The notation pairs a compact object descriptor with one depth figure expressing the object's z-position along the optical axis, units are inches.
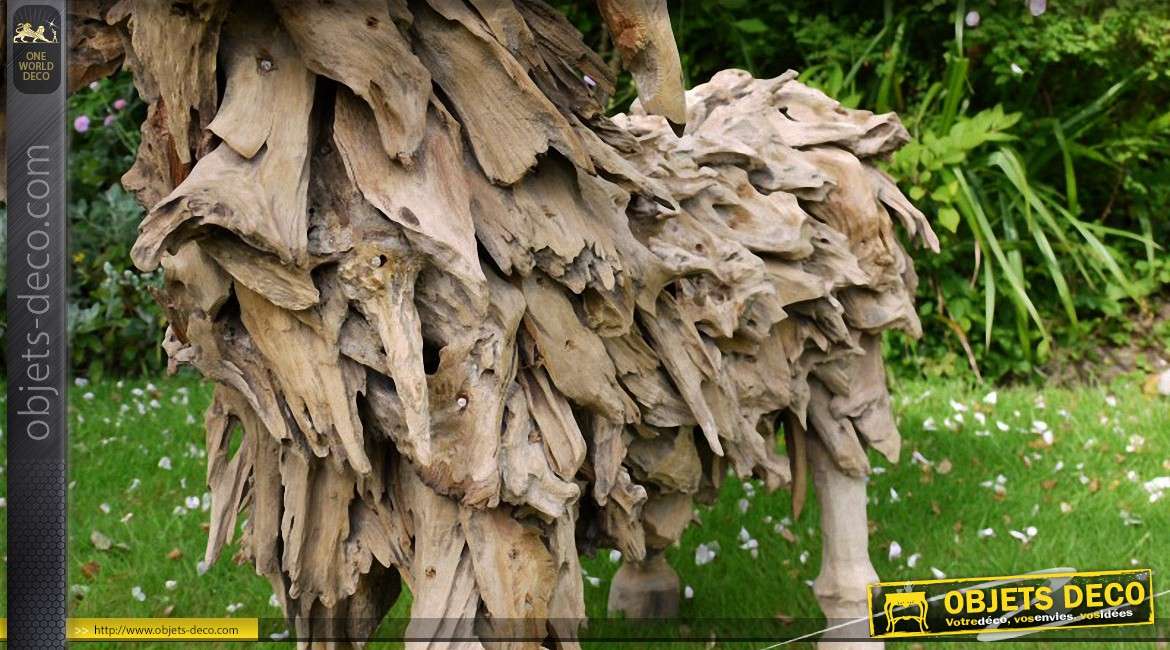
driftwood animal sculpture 63.9
